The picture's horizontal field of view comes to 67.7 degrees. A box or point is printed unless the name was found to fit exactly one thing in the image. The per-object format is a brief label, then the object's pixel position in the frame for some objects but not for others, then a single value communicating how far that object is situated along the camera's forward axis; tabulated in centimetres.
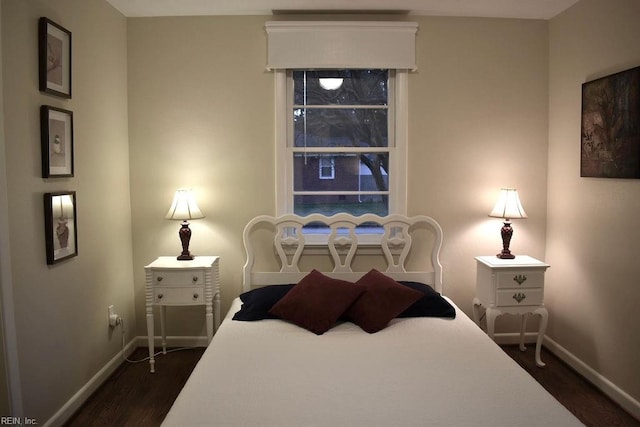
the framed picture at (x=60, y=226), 241
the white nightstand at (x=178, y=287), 312
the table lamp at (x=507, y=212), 326
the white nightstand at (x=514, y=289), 312
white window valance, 334
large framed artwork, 262
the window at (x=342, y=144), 351
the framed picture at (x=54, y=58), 236
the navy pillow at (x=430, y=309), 288
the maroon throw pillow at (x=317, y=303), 269
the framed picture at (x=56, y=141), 239
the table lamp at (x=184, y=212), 324
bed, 180
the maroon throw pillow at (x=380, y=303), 269
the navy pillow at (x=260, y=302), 286
